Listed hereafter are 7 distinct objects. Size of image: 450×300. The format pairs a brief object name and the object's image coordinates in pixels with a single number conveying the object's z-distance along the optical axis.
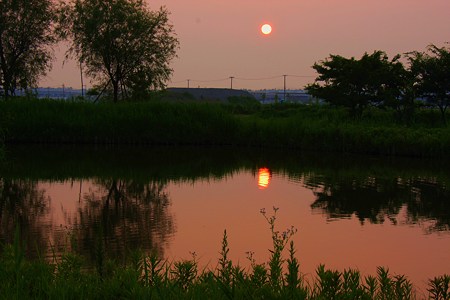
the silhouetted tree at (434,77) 28.53
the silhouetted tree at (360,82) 30.25
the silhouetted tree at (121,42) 37.97
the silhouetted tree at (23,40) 37.94
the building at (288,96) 60.57
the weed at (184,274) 5.51
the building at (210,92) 65.31
